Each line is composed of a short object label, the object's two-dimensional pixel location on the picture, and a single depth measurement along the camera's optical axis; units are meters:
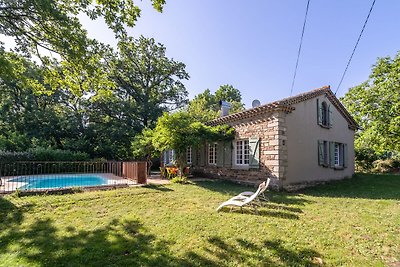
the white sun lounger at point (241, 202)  6.71
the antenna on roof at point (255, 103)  15.46
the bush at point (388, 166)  20.15
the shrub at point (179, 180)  12.74
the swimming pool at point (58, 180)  11.64
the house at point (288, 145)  10.88
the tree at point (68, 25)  6.62
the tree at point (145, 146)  15.29
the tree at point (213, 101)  30.09
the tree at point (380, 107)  15.78
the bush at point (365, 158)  21.64
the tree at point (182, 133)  12.52
